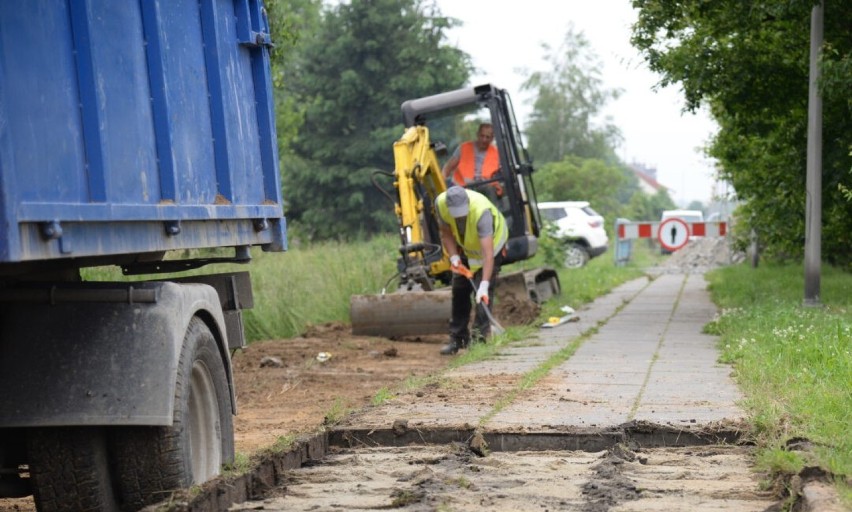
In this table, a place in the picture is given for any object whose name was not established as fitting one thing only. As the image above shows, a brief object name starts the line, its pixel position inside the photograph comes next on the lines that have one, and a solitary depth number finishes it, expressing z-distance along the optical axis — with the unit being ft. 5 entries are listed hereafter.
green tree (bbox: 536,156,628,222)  197.57
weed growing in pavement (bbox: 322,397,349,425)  26.16
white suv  108.98
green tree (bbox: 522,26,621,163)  231.71
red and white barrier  98.27
